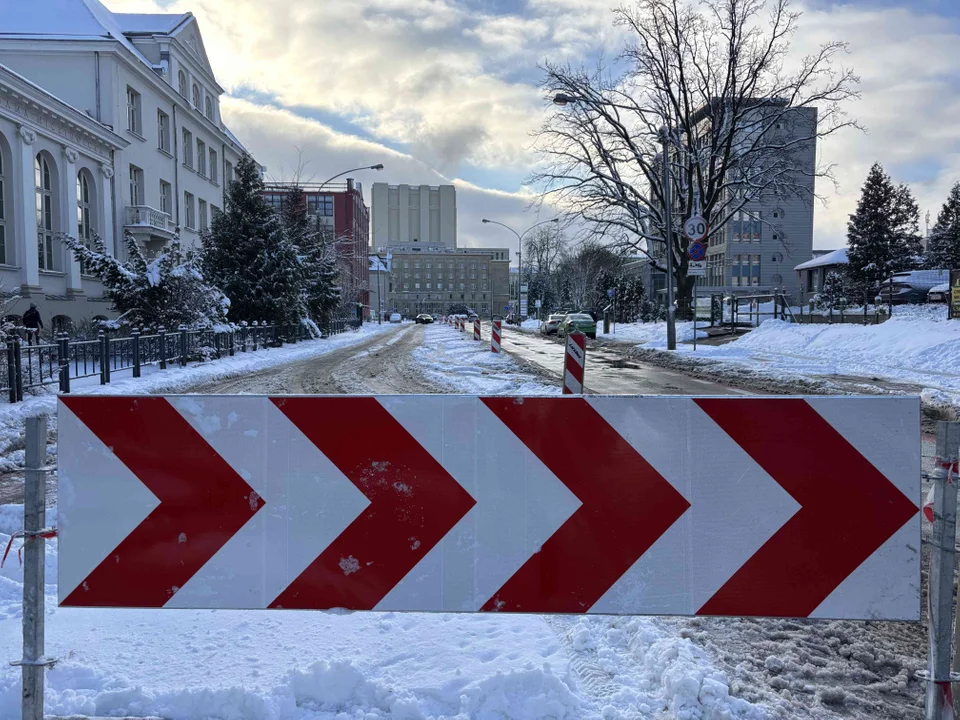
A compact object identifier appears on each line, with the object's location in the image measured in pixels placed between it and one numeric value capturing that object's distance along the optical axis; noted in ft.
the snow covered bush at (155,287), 64.44
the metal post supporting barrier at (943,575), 7.93
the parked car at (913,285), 105.60
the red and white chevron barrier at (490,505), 8.84
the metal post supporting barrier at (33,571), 8.17
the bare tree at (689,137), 94.94
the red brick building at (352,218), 289.33
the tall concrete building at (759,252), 246.68
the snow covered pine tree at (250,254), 99.86
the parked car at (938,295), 90.86
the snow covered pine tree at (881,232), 172.14
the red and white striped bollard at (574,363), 24.54
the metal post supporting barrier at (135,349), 52.37
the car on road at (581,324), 129.49
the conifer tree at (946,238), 161.99
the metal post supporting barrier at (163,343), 58.23
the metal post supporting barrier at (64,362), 42.47
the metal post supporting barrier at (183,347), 62.69
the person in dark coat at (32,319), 72.93
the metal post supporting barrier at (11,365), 37.40
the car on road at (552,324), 168.25
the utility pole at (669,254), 82.16
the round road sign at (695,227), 65.41
